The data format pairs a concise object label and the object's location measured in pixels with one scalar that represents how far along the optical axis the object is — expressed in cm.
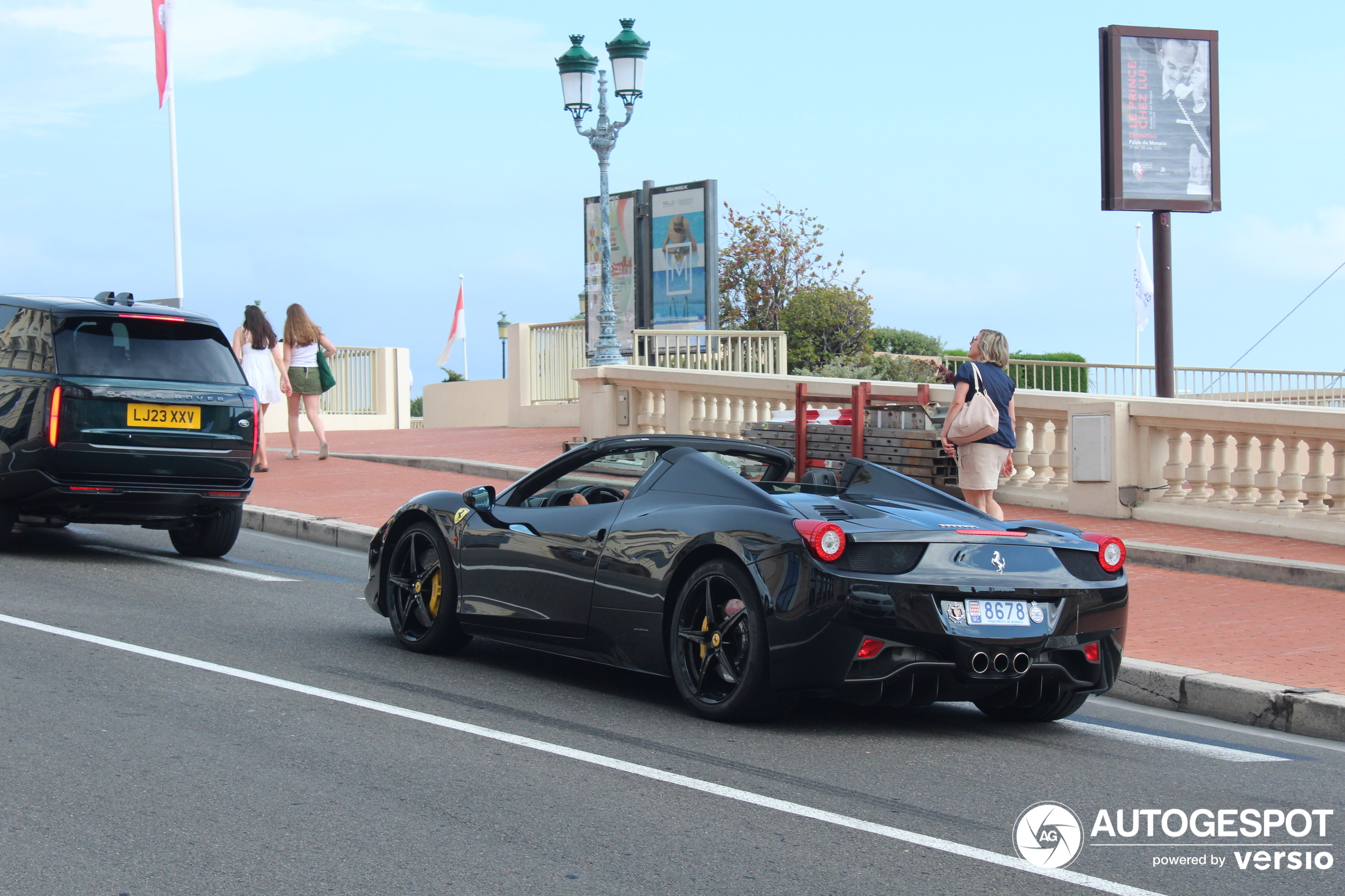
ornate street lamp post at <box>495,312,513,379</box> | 4309
